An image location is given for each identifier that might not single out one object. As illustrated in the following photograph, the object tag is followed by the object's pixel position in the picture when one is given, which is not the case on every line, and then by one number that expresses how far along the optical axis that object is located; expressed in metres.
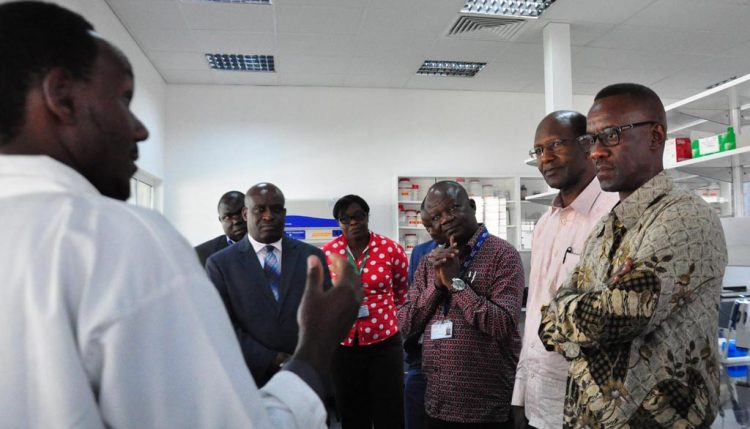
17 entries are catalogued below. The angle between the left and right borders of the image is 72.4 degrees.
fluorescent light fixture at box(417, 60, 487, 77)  5.88
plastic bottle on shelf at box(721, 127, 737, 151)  2.68
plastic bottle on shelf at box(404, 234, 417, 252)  6.23
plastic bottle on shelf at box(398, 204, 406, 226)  6.32
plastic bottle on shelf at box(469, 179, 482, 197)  6.36
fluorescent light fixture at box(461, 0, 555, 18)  4.47
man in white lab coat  0.47
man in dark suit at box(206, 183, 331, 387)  2.04
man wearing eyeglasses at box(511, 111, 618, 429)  1.54
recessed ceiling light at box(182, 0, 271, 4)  4.24
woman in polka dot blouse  2.84
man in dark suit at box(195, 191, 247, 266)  3.26
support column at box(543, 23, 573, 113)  4.85
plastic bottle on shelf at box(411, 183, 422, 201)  6.42
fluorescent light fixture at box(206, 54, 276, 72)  5.51
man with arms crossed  1.05
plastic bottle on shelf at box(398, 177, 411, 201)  6.39
